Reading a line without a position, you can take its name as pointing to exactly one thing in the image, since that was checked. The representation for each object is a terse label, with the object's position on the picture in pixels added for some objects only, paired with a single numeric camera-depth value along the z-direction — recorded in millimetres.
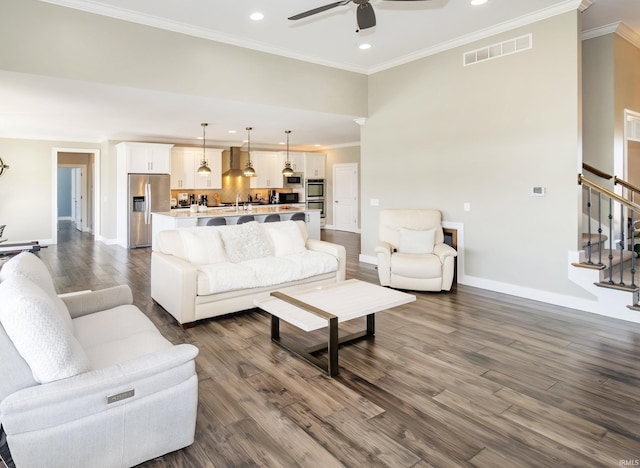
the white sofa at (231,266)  3936
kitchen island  7059
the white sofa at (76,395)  1637
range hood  11000
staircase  4012
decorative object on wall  8898
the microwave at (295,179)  12203
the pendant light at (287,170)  9344
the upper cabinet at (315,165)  12310
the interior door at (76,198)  12928
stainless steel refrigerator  9188
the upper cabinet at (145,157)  9125
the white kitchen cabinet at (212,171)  10539
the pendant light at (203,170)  7965
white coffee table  2888
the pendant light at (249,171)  8383
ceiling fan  3238
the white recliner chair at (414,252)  5008
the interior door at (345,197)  11774
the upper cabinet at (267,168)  11688
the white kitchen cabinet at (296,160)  11953
